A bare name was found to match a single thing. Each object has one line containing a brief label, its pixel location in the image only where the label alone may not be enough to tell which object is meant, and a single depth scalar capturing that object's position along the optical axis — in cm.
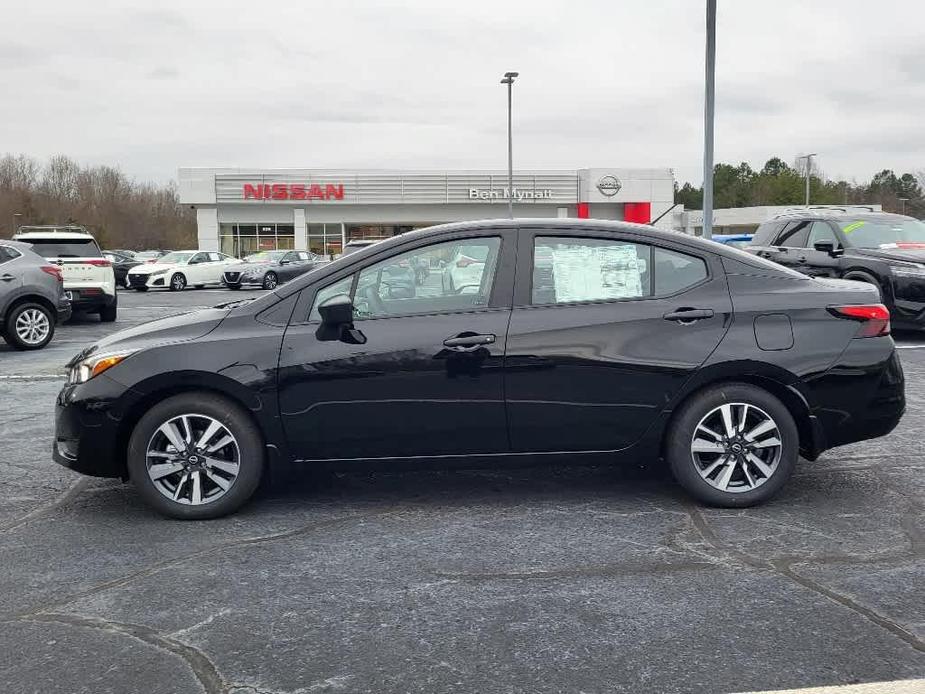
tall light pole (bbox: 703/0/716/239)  1367
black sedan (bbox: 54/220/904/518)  451
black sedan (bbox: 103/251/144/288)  3530
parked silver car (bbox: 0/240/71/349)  1194
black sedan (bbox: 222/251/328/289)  3206
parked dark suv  1100
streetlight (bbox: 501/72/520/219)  3388
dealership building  5203
